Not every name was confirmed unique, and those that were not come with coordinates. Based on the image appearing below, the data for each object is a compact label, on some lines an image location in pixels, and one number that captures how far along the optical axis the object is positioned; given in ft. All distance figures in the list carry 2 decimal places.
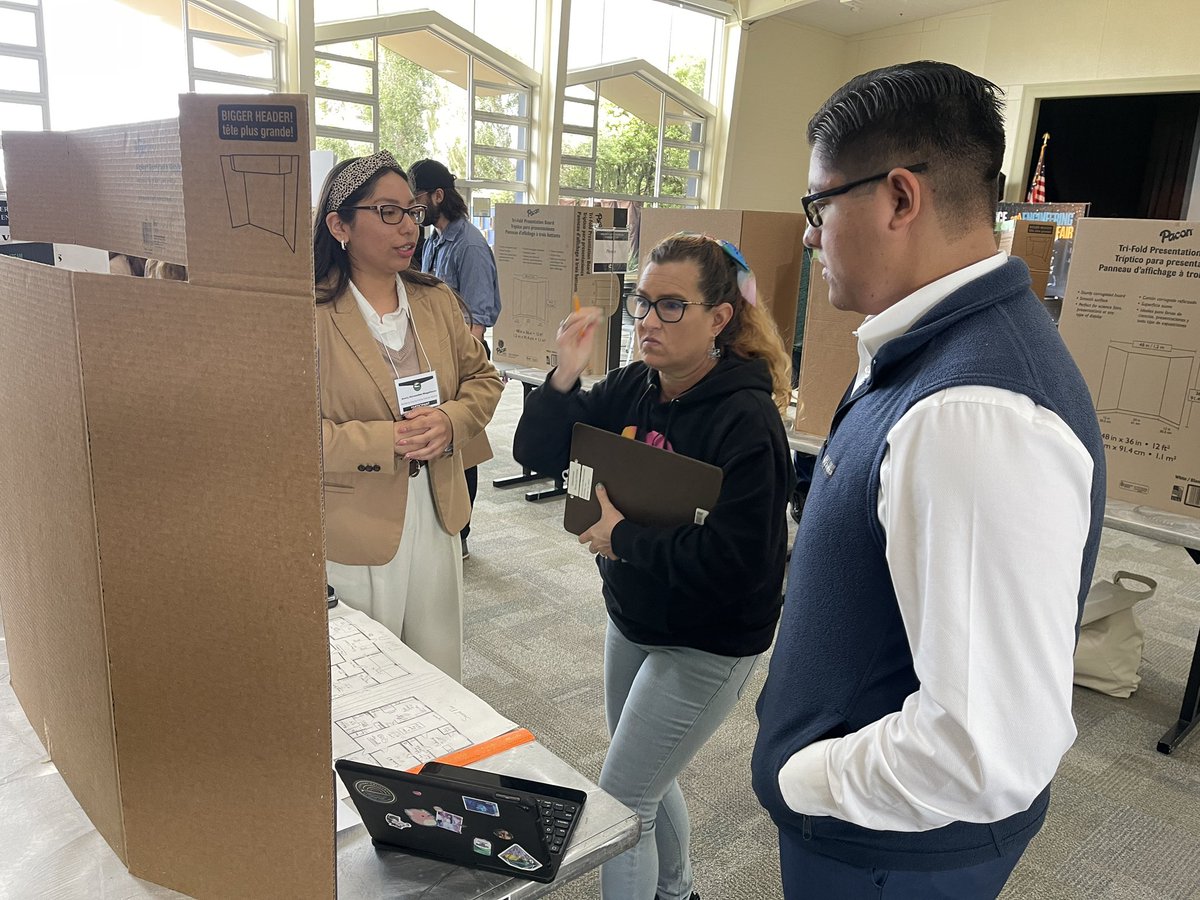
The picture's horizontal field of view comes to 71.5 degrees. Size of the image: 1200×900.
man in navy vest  2.23
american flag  29.73
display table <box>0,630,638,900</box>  2.46
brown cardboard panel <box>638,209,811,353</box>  9.16
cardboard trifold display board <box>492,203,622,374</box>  11.25
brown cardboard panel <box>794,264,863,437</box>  8.27
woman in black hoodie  4.35
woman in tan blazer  5.62
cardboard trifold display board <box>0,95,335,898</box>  1.64
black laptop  2.44
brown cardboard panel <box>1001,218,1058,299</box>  9.56
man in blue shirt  11.71
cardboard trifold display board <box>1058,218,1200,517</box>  7.05
